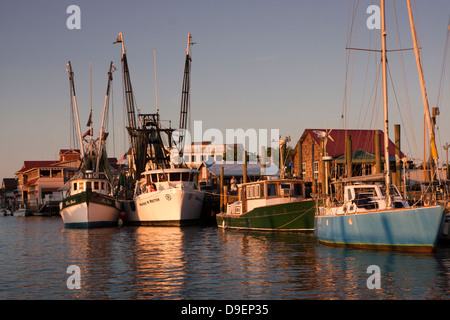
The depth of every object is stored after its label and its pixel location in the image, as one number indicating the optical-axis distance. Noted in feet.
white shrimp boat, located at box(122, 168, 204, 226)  159.33
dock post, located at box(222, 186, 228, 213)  168.98
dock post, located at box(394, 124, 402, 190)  125.74
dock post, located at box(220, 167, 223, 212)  170.31
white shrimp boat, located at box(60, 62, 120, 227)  165.68
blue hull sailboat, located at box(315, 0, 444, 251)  78.28
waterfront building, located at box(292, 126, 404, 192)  195.52
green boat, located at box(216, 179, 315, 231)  123.34
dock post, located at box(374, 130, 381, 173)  129.49
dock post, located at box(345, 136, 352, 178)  139.72
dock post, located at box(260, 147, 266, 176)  226.56
